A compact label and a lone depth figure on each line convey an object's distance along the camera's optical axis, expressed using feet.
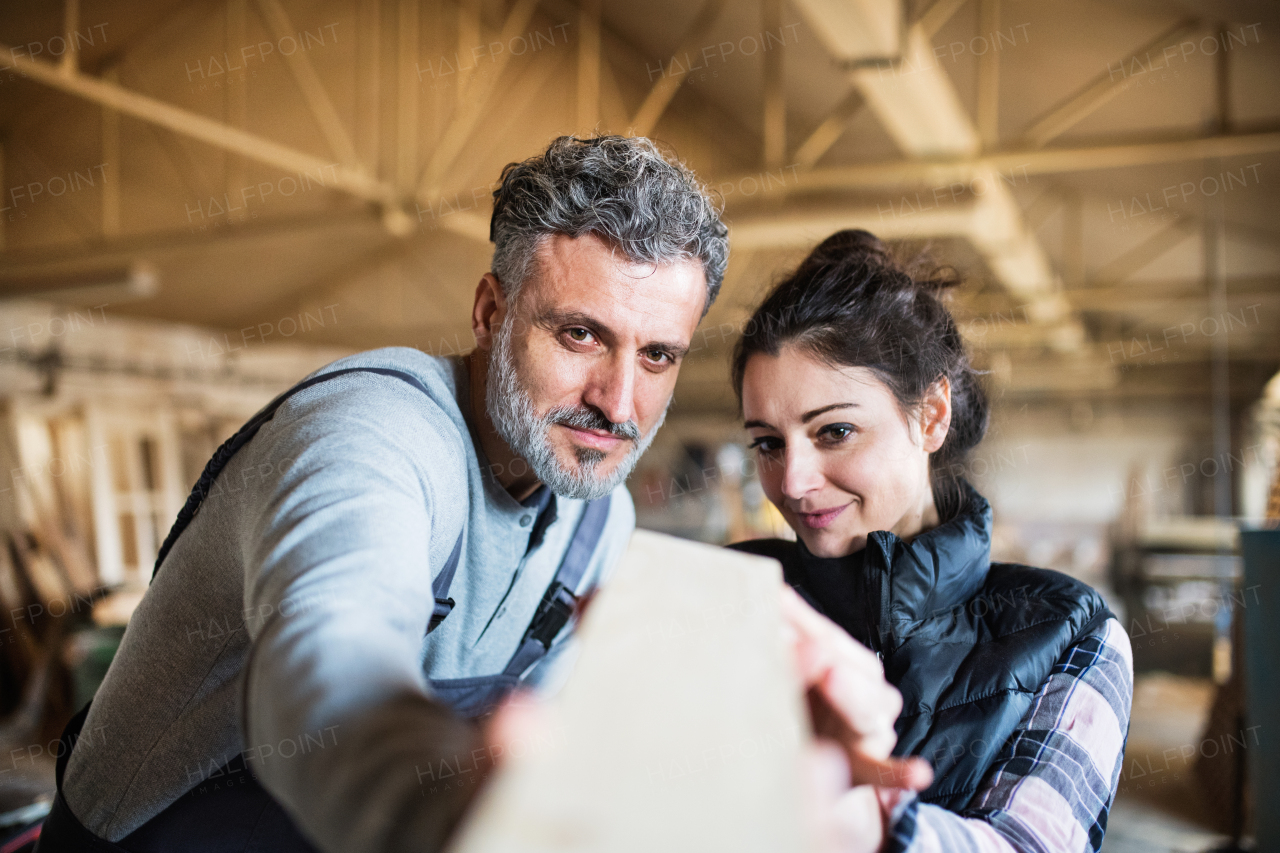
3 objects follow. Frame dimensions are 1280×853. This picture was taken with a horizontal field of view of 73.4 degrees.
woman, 3.80
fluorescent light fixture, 19.24
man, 2.30
